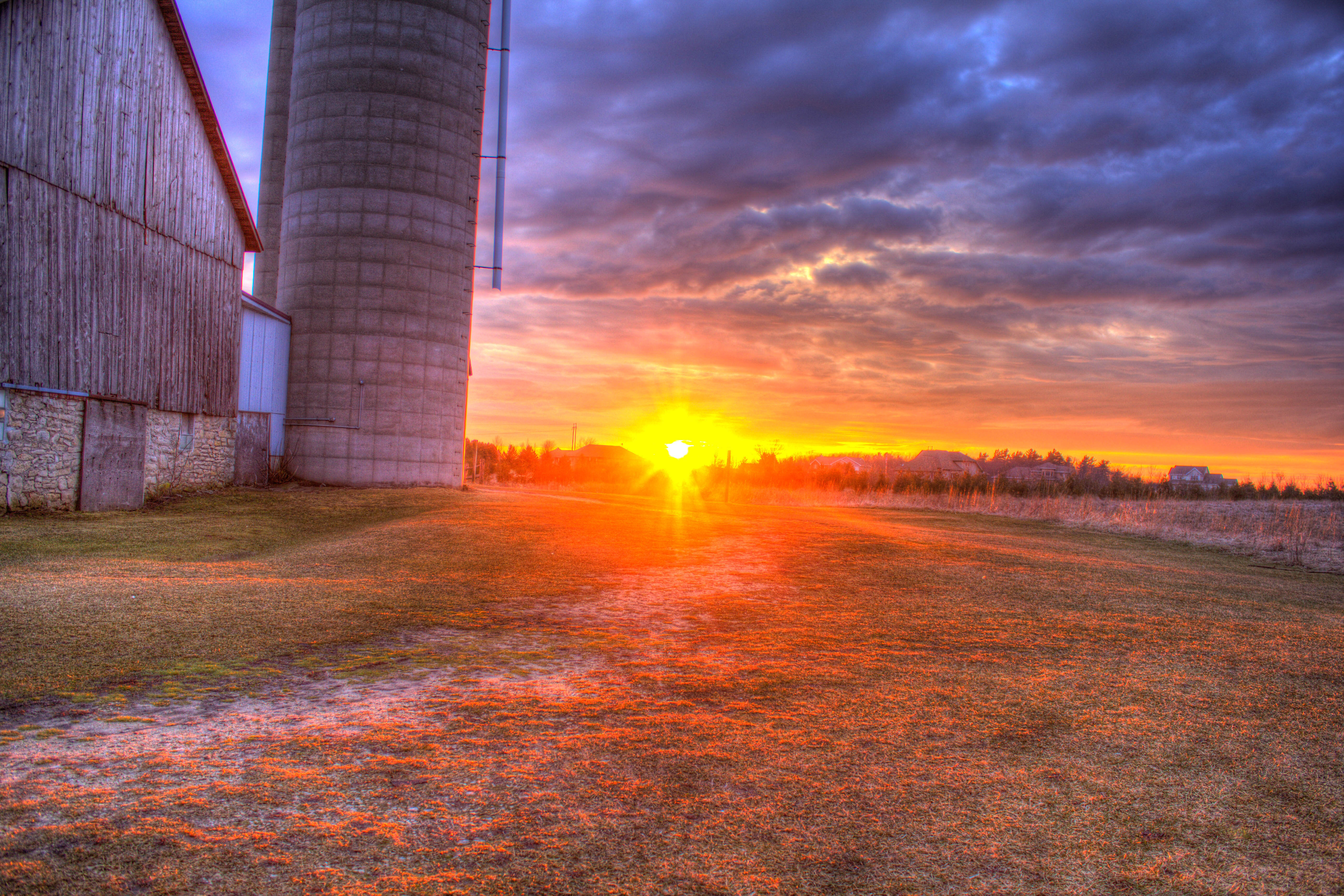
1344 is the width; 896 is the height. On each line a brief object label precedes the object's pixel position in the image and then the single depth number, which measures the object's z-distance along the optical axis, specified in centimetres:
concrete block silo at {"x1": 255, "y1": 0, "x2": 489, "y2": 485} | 2281
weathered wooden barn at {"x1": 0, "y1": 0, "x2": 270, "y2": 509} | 1314
